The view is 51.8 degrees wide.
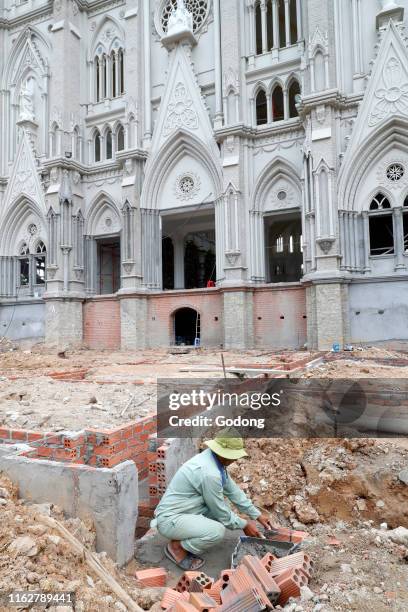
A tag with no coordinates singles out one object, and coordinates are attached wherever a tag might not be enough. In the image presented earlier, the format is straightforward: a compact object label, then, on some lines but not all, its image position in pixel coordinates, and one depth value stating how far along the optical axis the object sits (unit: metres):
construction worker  3.58
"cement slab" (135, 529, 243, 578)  3.60
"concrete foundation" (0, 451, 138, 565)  3.38
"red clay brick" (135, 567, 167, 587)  3.23
